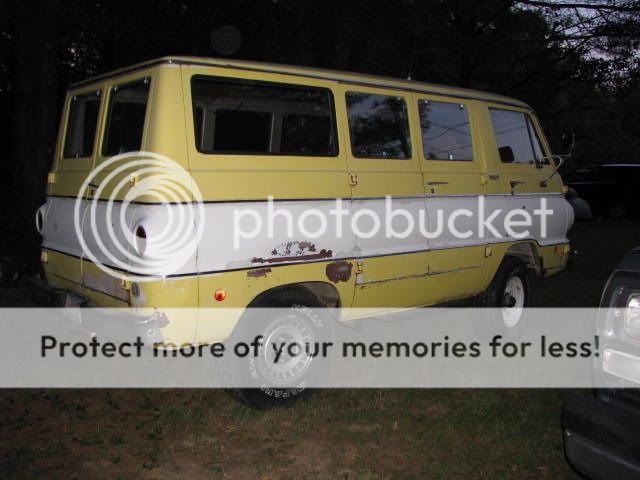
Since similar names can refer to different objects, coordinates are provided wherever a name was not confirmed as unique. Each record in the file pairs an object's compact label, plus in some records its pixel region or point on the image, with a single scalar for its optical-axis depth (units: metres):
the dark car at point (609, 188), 19.34
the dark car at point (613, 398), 2.83
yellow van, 3.96
